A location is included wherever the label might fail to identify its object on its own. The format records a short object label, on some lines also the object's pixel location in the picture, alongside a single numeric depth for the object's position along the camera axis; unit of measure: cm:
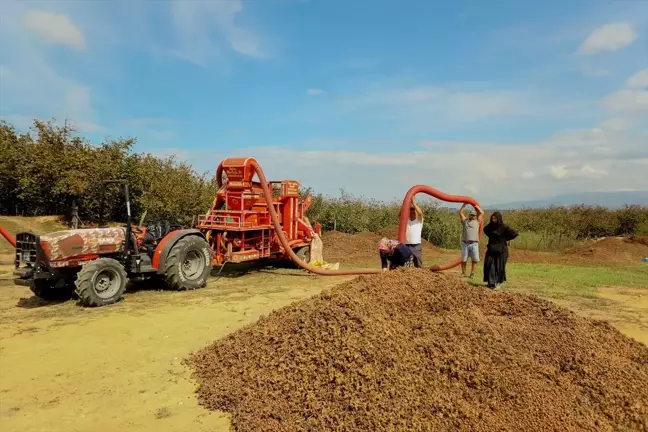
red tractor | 679
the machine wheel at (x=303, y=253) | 1118
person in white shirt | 826
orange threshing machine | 935
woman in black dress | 806
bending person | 725
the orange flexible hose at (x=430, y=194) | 822
